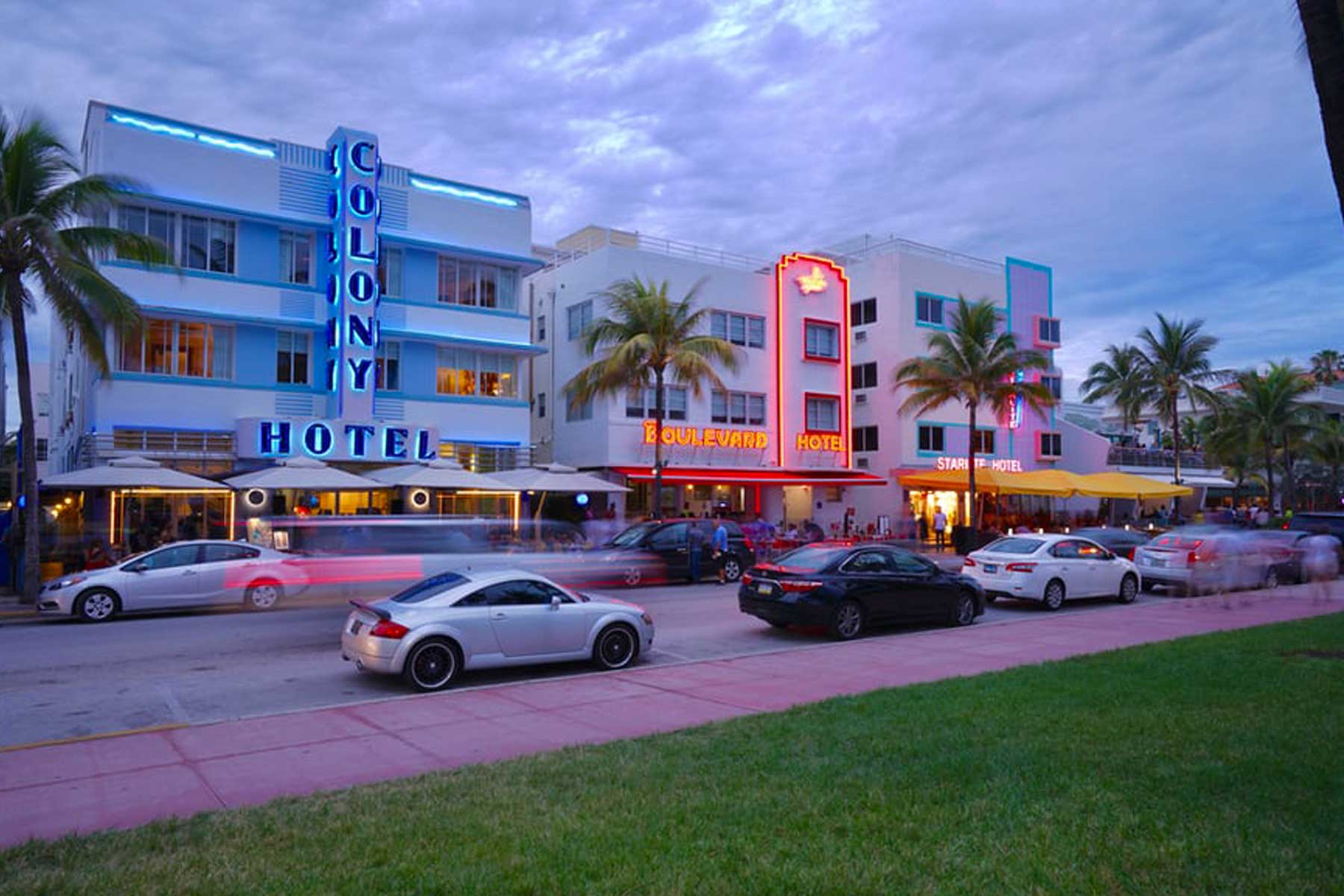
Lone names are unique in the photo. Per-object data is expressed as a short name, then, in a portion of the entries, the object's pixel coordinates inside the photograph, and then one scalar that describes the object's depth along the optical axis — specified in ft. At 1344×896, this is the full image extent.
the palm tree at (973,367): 122.21
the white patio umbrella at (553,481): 91.04
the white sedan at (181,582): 55.06
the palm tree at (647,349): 100.53
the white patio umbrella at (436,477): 82.89
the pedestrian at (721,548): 79.25
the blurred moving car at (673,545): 75.72
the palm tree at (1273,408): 155.84
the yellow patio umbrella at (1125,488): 125.90
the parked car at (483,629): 35.76
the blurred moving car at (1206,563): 69.15
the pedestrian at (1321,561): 67.36
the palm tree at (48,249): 60.39
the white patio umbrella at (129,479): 69.31
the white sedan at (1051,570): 63.00
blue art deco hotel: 88.63
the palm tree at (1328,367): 246.68
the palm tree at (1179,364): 144.56
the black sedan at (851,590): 48.96
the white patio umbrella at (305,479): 76.33
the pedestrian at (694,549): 77.51
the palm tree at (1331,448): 172.55
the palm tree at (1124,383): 150.41
